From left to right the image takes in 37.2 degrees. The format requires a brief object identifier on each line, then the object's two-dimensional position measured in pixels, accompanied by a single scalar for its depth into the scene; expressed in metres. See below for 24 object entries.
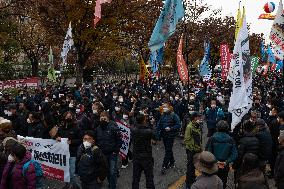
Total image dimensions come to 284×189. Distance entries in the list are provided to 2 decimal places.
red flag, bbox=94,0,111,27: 16.58
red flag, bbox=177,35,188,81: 13.75
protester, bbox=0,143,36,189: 6.48
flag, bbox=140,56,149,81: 23.45
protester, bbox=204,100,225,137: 13.36
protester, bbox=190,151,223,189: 5.36
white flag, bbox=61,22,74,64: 19.27
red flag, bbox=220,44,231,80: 20.71
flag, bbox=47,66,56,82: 26.65
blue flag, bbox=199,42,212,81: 22.20
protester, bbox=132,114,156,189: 8.64
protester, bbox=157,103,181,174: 11.14
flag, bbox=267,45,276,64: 32.69
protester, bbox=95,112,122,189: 9.13
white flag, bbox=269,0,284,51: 12.41
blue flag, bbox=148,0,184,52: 11.59
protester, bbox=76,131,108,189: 7.51
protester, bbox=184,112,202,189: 9.05
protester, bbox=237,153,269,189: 5.82
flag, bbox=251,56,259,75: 27.64
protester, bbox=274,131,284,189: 6.78
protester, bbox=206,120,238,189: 7.95
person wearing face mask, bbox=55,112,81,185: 9.55
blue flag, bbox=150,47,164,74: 23.13
